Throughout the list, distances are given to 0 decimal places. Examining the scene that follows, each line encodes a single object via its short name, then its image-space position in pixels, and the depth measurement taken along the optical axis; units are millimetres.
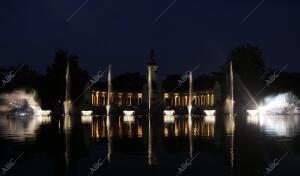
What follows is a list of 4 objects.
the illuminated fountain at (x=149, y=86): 69000
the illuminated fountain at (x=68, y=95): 65188
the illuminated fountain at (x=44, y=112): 58284
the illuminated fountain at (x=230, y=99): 65406
